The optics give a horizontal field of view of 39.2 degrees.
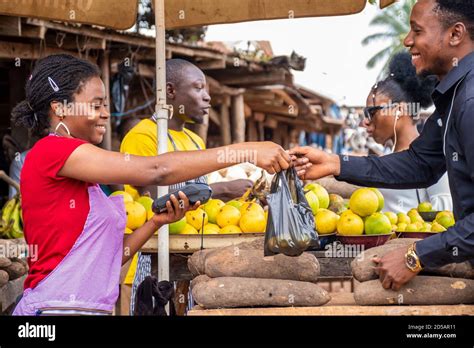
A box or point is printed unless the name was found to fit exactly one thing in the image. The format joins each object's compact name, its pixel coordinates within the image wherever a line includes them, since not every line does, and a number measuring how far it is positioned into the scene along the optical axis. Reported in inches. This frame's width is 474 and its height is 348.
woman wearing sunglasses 197.5
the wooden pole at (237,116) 446.3
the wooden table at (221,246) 144.9
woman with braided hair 107.8
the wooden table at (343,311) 113.6
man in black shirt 105.5
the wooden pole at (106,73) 324.2
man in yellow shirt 181.6
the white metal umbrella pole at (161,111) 146.7
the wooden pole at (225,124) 459.2
